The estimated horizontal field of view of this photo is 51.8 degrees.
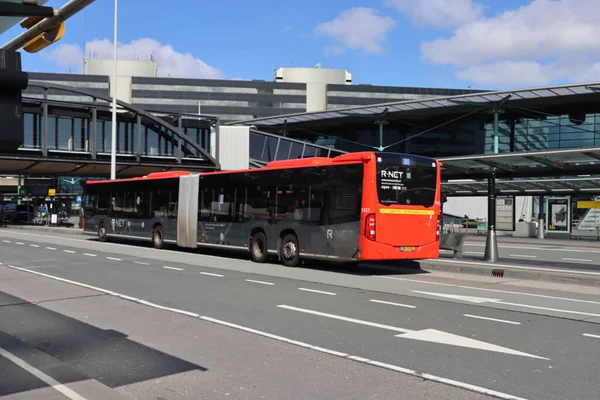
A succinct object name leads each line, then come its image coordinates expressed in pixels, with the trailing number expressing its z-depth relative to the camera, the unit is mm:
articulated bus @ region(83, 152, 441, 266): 16188
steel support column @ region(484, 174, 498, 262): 19328
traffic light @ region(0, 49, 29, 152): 4516
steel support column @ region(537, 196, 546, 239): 39312
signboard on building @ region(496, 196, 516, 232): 42888
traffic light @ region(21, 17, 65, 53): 6504
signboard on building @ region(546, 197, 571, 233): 40281
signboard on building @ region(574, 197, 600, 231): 37975
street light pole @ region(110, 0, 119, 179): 38412
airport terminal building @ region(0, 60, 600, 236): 38469
